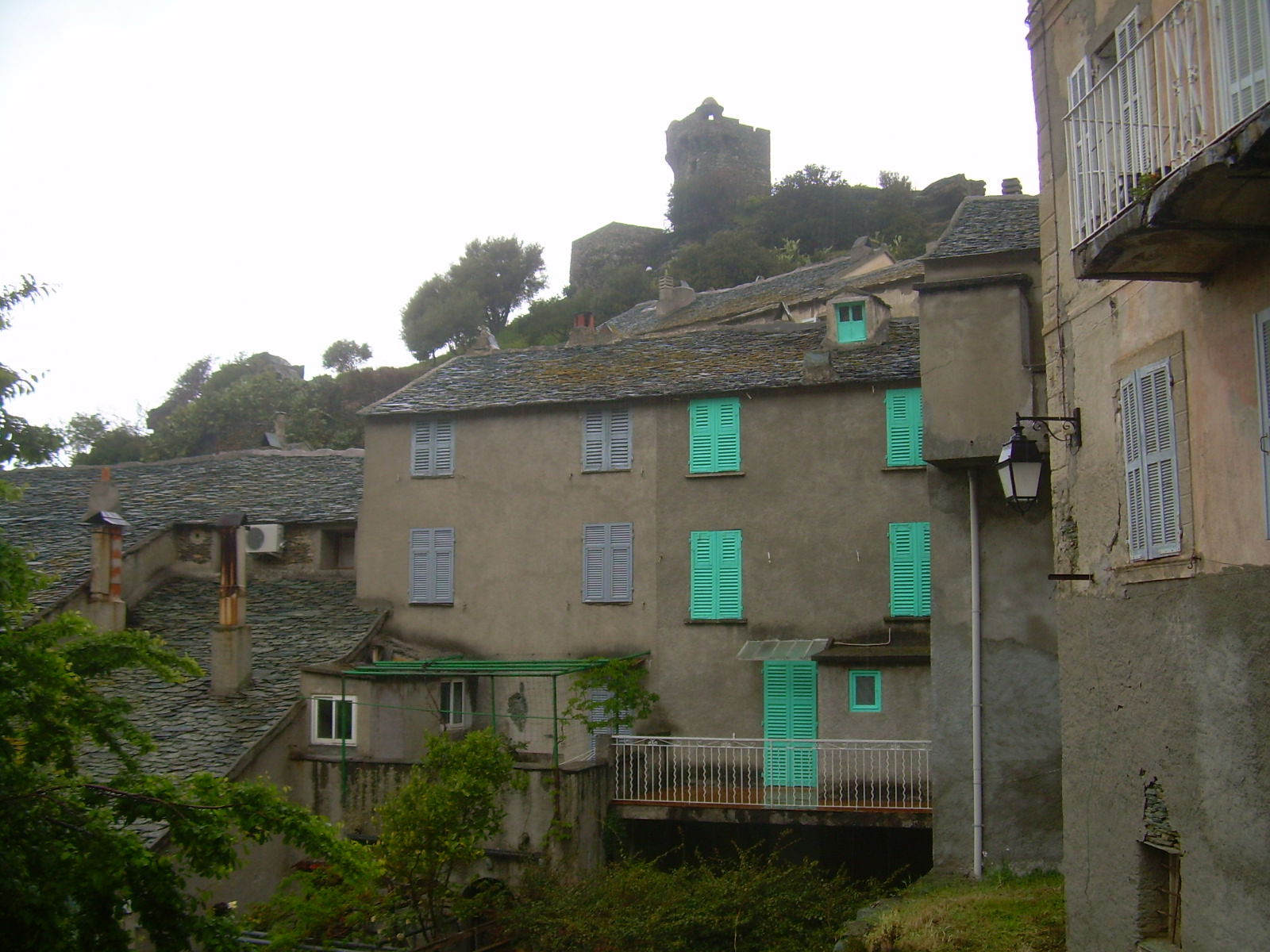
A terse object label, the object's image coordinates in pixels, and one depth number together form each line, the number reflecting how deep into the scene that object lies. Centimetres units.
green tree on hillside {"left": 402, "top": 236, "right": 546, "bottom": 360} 6481
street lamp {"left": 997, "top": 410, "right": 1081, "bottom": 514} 1045
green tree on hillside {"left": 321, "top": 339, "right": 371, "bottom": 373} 7094
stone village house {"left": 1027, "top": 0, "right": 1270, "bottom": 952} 703
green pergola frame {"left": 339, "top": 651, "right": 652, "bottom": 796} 1947
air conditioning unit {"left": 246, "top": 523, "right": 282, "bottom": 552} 2539
